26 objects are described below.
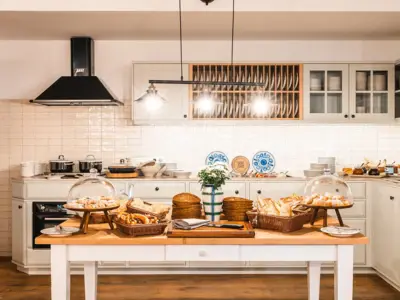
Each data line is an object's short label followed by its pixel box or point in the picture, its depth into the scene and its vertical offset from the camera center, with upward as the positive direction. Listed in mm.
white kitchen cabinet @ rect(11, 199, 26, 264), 5559 -955
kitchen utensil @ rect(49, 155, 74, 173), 5996 -275
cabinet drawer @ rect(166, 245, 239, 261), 3005 -637
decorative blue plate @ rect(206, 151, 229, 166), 6250 -176
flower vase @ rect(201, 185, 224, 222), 3457 -399
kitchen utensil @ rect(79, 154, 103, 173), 6062 -266
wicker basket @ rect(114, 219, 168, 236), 3027 -510
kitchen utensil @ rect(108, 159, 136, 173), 5637 -282
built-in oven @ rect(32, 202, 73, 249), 5508 -773
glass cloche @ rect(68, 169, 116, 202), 3344 -311
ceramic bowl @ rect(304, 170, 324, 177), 5824 -343
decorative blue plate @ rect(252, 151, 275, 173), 6238 -224
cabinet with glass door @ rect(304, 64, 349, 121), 5824 +569
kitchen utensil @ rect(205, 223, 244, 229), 3141 -509
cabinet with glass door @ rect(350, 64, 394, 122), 5816 +569
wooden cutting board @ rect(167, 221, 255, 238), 3027 -532
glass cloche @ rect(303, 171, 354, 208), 3266 -340
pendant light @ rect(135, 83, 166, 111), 3887 +347
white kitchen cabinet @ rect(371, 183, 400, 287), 4867 -878
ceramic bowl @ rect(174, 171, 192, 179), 5639 -345
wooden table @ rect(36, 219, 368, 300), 2971 -623
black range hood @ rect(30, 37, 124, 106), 5688 +618
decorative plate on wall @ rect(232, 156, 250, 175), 6184 -258
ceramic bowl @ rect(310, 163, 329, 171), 5906 -269
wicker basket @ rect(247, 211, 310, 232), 3139 -491
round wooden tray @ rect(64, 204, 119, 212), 3105 -402
